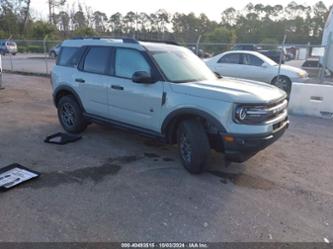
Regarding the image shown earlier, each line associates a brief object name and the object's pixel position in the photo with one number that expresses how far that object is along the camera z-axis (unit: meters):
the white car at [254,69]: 10.91
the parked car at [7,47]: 32.85
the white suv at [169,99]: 3.91
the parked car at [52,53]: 28.01
